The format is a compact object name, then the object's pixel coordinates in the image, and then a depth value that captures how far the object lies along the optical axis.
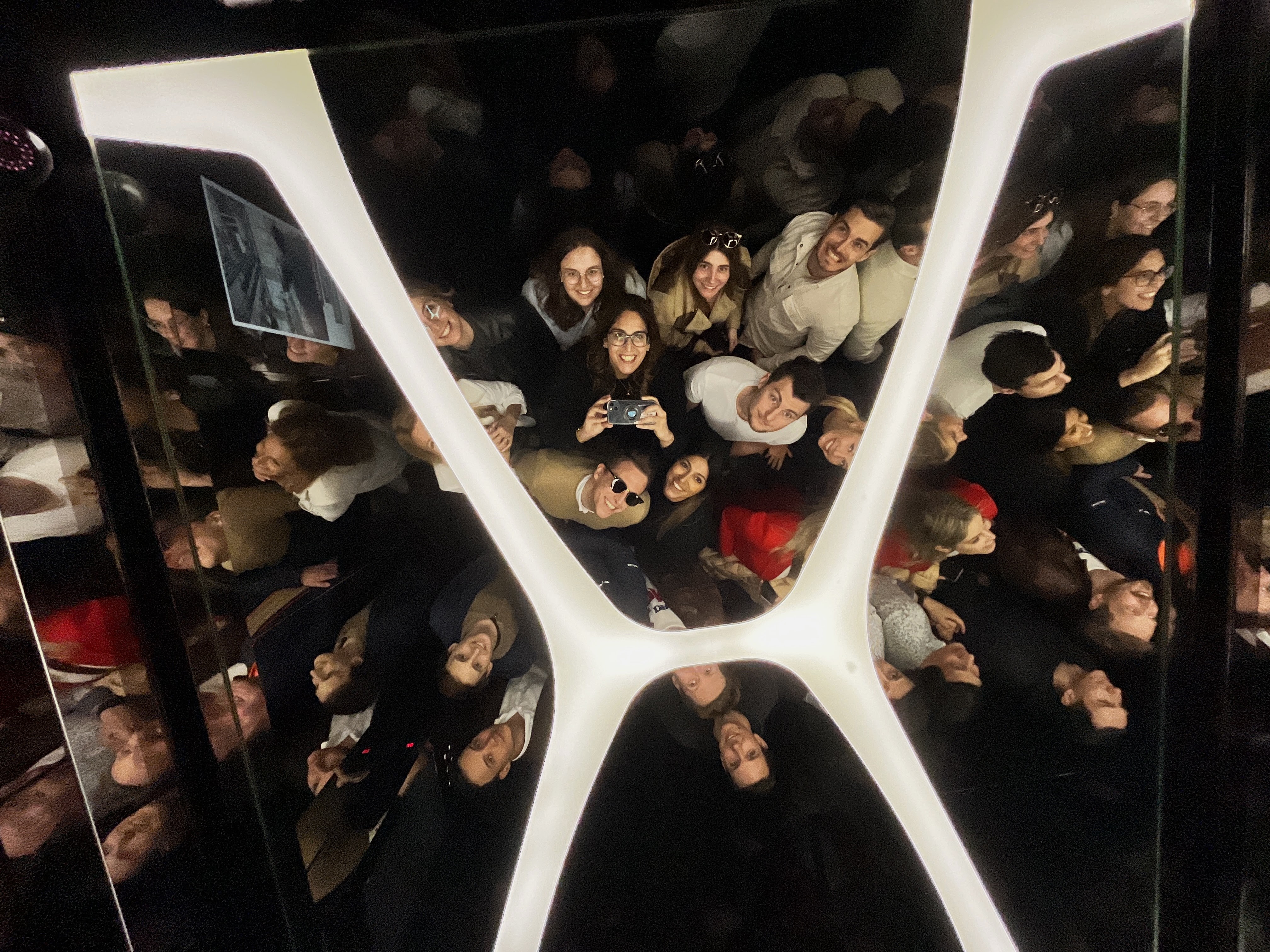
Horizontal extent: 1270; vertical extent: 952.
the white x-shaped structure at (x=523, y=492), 0.47
